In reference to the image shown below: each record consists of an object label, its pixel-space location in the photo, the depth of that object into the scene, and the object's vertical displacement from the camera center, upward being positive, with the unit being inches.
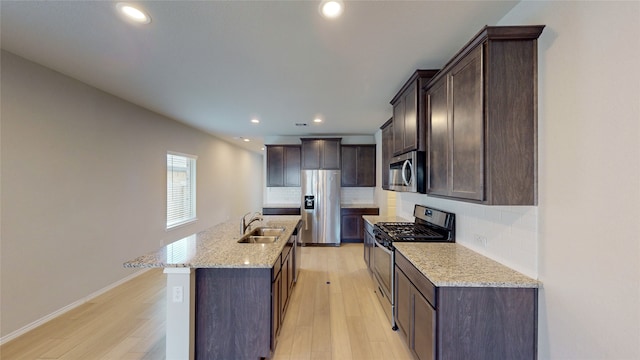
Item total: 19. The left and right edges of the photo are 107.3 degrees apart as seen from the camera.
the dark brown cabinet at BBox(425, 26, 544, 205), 56.6 +16.3
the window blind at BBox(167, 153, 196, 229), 182.5 -8.3
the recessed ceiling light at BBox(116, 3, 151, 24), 60.6 +44.4
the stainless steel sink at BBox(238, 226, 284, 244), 104.2 -26.4
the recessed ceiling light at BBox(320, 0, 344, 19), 58.3 +44.0
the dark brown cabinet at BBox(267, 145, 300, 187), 230.1 +16.4
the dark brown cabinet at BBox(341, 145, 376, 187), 227.0 +13.8
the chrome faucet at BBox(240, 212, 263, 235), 106.7 -21.1
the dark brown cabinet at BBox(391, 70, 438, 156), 93.2 +28.9
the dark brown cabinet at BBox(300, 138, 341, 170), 217.9 +24.2
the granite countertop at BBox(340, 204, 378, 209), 219.5 -24.7
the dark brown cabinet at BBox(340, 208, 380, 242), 219.0 -40.1
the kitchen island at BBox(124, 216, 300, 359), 70.8 -38.7
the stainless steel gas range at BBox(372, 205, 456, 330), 93.4 -23.0
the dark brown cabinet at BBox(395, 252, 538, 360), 57.0 -34.8
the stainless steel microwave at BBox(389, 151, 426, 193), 93.1 +3.5
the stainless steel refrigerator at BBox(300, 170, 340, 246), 213.3 -25.4
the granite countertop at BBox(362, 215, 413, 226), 136.7 -23.5
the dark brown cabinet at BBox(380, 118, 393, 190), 134.6 +19.0
